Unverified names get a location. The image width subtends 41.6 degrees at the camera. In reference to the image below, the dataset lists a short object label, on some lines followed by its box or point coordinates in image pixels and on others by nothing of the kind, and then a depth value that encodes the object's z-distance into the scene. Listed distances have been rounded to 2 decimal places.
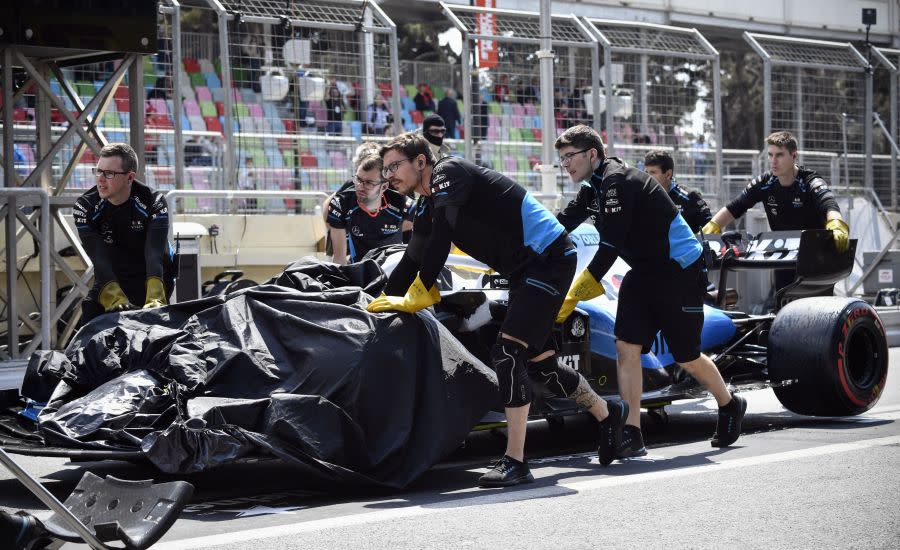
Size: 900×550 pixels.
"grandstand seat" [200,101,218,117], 15.40
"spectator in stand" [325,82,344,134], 14.01
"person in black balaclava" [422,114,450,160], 10.63
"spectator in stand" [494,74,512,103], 14.92
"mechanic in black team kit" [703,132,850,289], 9.49
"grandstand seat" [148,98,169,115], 13.29
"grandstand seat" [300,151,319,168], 13.88
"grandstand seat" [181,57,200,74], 15.51
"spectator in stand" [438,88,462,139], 18.60
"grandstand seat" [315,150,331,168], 13.93
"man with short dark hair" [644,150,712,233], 9.33
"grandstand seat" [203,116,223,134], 15.49
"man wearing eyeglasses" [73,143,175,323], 7.47
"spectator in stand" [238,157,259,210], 13.68
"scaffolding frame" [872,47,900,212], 19.14
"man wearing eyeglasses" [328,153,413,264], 9.45
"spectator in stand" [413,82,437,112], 18.50
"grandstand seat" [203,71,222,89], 14.63
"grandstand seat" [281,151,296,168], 13.73
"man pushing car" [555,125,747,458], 6.90
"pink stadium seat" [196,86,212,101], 15.27
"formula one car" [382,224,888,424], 6.88
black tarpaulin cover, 5.62
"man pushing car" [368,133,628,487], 6.11
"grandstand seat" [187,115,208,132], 15.67
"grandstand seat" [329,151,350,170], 14.02
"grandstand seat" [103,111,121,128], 12.84
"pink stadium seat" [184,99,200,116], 15.78
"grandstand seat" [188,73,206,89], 15.40
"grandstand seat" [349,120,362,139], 14.00
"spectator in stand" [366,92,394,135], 14.05
